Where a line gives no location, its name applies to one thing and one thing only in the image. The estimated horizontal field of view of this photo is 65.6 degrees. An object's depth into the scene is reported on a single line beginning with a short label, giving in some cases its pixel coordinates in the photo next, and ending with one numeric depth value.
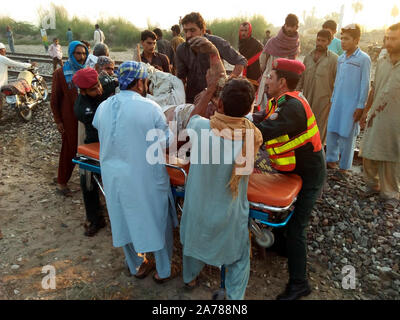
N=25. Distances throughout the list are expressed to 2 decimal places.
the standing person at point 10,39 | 17.97
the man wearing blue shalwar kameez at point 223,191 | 2.06
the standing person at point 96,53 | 4.60
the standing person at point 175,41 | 6.33
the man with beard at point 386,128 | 3.76
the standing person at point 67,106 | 4.12
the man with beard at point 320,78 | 4.88
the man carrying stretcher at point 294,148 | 2.36
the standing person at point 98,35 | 13.54
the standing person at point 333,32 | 5.17
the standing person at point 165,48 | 7.19
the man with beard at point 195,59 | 3.60
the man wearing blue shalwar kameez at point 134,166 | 2.40
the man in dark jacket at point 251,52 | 6.21
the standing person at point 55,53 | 11.93
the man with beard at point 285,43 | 4.87
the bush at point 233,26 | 24.36
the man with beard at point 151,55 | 4.83
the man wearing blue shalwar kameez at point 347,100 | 4.38
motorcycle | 6.99
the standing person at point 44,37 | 18.35
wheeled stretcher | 2.26
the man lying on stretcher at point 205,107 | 2.71
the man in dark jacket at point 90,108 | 3.16
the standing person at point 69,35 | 18.78
